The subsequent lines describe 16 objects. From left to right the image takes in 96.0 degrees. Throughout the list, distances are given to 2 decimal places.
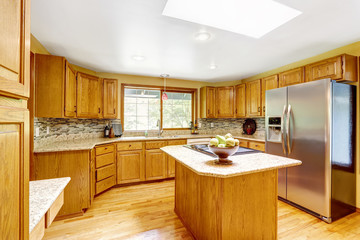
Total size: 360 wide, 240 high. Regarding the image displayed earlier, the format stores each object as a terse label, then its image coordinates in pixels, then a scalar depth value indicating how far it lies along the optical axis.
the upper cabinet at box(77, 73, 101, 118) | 2.76
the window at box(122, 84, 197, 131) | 3.81
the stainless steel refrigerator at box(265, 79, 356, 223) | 2.04
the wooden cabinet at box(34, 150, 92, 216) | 2.08
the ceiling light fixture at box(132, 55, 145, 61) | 2.67
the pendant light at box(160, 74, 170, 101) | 3.65
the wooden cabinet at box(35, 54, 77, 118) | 2.12
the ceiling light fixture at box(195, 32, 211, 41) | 1.96
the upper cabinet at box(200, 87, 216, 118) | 4.12
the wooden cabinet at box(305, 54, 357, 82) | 2.19
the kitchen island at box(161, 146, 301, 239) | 1.38
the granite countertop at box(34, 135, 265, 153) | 2.11
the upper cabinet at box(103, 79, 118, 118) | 3.30
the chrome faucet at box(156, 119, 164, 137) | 3.79
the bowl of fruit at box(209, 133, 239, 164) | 1.34
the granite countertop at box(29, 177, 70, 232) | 0.76
